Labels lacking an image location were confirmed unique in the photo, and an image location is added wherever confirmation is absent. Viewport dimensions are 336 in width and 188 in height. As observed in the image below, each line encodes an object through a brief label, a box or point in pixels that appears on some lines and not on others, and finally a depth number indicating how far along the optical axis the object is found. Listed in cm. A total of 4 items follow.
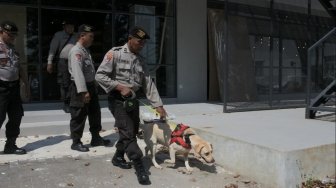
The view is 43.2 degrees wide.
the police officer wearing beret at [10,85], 562
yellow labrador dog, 529
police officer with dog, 490
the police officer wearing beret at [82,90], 575
